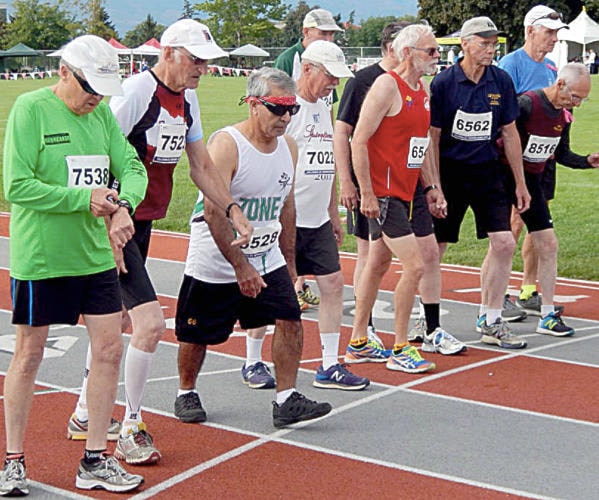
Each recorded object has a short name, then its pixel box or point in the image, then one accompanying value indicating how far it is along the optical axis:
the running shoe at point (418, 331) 8.71
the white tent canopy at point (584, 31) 65.38
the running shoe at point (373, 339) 8.11
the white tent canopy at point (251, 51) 87.88
